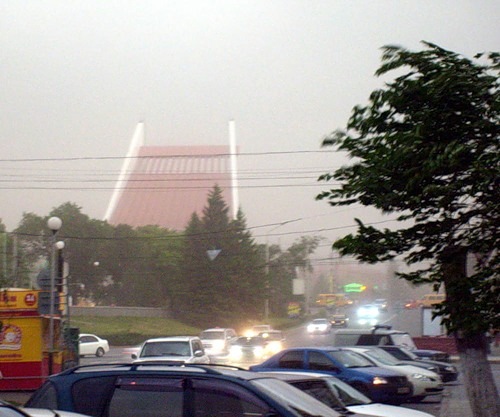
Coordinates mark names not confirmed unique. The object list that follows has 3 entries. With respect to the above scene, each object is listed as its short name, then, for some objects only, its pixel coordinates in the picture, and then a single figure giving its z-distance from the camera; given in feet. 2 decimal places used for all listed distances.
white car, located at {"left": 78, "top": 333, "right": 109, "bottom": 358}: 174.19
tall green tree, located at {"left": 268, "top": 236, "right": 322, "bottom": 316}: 362.53
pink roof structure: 377.09
